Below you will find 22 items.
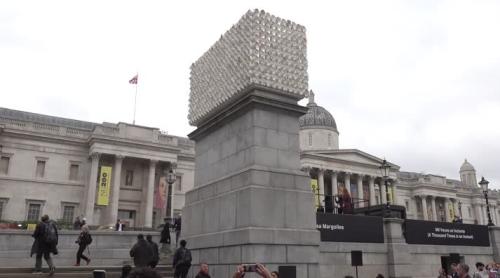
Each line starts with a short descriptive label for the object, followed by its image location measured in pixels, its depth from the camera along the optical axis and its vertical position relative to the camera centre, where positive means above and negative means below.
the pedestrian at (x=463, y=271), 8.89 -0.36
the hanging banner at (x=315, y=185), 49.96 +7.94
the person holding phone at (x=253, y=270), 4.02 -0.18
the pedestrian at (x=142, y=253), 11.35 -0.08
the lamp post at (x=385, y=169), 20.96 +4.24
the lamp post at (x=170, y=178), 26.23 +4.47
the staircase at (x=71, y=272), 13.78 -0.78
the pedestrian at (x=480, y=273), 11.31 -0.52
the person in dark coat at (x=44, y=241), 14.08 +0.27
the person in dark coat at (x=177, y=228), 22.61 +1.21
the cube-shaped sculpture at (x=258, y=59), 10.71 +5.05
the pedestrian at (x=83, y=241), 16.45 +0.33
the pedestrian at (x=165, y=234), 20.31 +0.78
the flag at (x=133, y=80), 48.00 +19.13
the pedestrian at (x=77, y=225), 27.64 +1.60
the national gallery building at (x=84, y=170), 43.53 +8.66
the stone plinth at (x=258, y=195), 9.61 +1.35
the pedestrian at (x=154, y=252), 12.43 -0.05
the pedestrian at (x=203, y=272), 7.81 -0.39
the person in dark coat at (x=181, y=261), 11.01 -0.27
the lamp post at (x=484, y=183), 24.24 +4.05
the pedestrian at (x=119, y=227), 30.85 +1.74
